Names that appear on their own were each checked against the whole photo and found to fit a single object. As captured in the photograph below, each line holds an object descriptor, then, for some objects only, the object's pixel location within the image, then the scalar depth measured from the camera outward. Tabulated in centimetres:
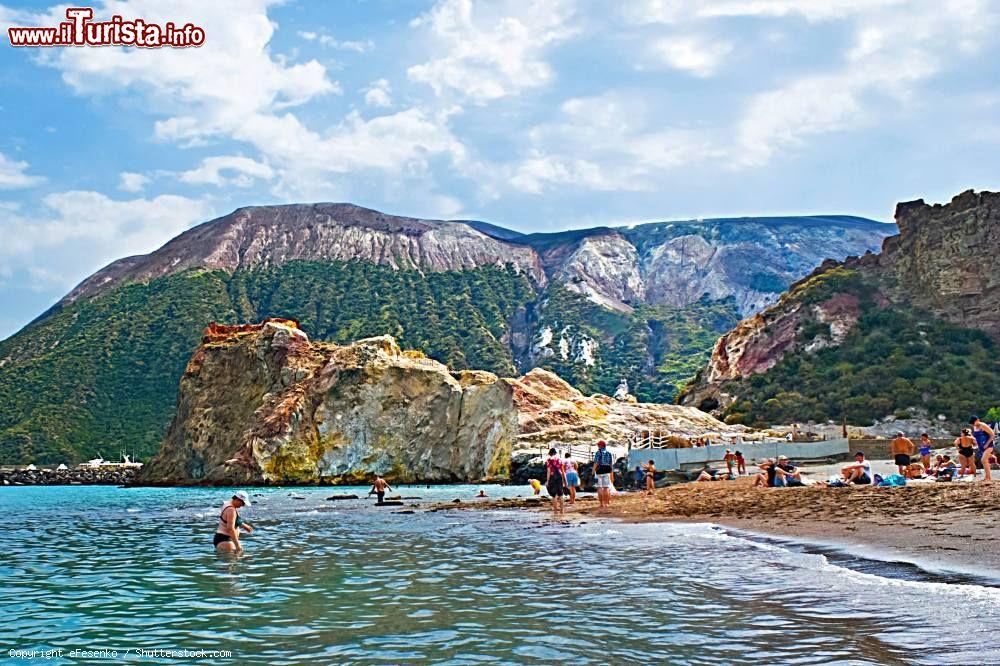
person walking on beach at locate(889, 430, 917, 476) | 2859
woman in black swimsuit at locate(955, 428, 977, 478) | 2409
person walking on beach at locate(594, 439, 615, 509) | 3105
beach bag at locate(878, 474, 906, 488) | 2465
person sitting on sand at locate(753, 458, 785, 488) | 3092
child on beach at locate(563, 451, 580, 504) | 3362
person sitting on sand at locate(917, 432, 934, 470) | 3072
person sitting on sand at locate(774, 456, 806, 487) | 3048
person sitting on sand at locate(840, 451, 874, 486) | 2791
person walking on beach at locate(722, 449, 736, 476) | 4009
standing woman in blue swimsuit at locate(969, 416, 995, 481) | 2073
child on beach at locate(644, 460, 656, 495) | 4103
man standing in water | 4164
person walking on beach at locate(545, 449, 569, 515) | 3009
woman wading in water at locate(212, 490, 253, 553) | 2020
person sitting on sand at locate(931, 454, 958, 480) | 2620
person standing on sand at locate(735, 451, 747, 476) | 4212
